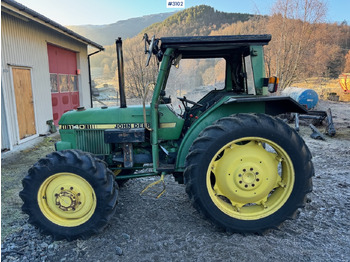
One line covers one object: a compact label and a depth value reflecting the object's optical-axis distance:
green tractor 2.71
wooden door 7.92
